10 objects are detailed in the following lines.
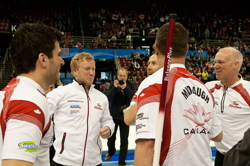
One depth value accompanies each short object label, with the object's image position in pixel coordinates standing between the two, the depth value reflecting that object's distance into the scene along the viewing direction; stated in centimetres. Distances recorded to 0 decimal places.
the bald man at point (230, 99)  304
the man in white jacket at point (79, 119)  255
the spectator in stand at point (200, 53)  1806
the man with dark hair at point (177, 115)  140
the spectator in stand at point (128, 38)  1859
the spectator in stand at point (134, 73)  1464
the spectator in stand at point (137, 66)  1602
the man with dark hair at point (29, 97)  109
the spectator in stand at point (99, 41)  1743
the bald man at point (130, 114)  167
